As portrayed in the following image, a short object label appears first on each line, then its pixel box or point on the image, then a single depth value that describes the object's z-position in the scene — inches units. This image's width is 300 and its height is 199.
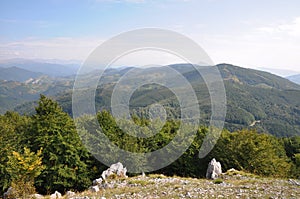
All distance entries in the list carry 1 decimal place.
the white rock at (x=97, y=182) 1098.3
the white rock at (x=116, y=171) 1214.9
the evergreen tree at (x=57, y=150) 1475.1
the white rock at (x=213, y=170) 1245.6
